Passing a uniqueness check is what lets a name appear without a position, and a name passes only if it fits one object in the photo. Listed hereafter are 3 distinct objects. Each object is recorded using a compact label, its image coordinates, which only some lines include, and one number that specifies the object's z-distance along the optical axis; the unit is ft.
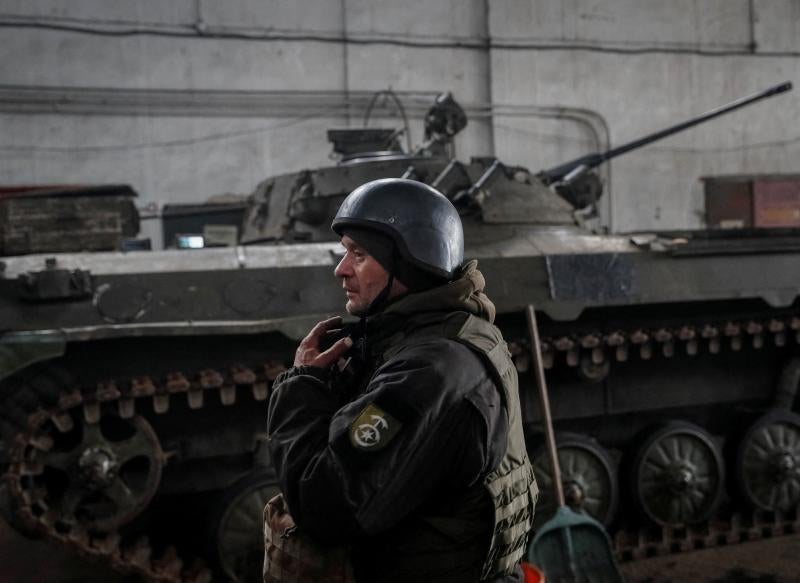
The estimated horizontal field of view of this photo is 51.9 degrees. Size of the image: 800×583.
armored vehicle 13.87
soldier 5.54
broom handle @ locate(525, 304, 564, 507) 15.38
